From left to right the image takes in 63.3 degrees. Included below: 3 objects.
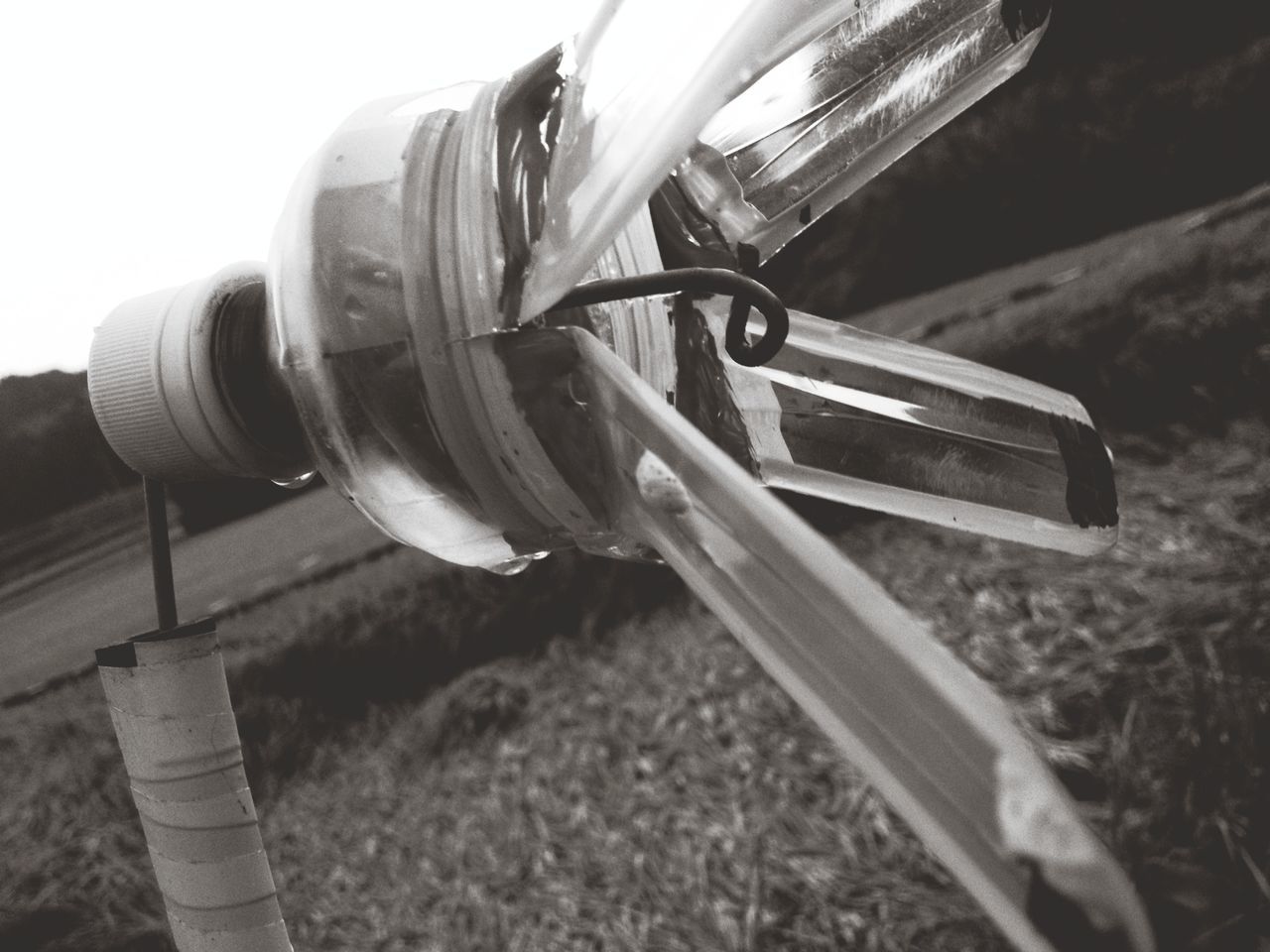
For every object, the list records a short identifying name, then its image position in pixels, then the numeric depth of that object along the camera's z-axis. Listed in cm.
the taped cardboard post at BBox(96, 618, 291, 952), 31
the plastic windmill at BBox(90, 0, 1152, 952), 17
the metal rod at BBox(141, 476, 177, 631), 33
